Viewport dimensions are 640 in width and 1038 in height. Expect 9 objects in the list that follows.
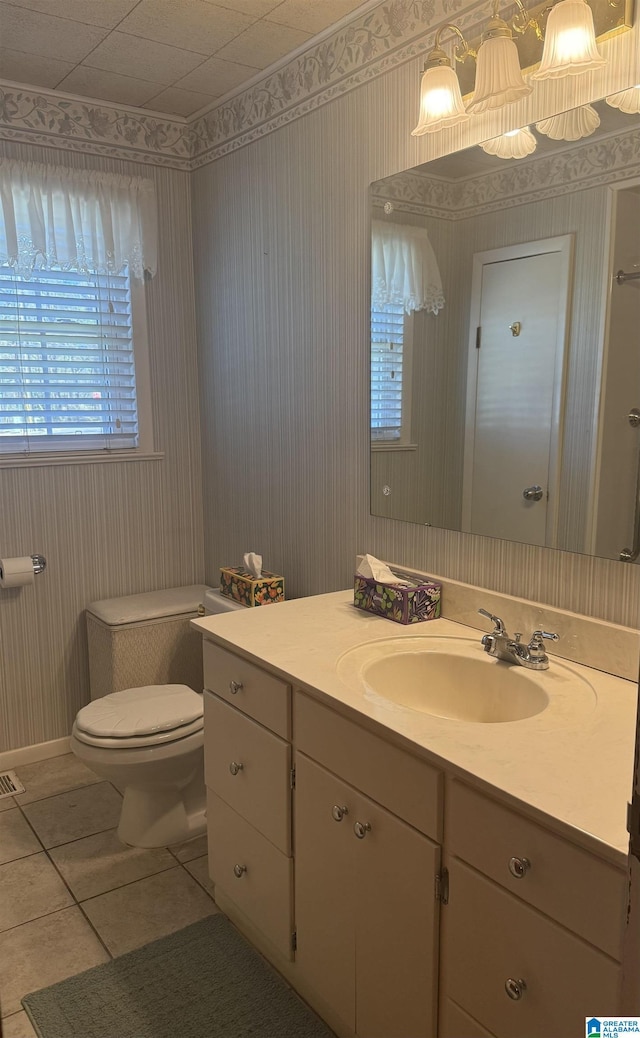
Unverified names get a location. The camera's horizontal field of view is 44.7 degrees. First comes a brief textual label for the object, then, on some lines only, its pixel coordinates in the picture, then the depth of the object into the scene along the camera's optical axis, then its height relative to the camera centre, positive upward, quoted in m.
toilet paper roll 2.80 -0.61
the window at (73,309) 2.76 +0.33
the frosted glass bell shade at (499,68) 1.66 +0.70
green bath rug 1.75 -1.39
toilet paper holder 2.89 -0.60
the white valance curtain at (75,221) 2.71 +0.65
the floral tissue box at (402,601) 1.99 -0.52
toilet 2.29 -0.98
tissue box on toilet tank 2.60 -0.63
